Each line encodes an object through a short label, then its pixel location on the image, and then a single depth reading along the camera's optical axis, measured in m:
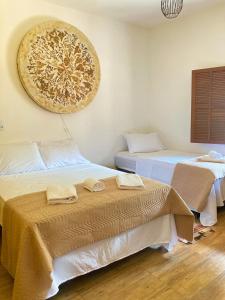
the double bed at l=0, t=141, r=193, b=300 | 1.63
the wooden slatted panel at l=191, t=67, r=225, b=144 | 3.49
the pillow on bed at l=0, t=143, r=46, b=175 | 2.82
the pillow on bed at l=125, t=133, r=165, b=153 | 4.02
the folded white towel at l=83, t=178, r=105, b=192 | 2.21
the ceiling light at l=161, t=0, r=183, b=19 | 2.29
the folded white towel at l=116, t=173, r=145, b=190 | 2.27
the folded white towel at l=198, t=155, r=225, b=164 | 3.16
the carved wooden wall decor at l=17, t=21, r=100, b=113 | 3.14
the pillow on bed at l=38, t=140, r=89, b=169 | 3.13
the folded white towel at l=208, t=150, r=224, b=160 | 3.21
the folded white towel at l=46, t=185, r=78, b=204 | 1.94
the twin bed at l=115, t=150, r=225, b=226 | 2.85
